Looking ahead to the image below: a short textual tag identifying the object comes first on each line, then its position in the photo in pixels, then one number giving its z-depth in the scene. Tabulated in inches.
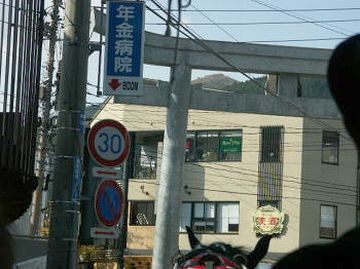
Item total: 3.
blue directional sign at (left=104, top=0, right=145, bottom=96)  513.7
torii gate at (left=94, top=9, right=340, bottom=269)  682.2
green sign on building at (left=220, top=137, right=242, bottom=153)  1487.5
